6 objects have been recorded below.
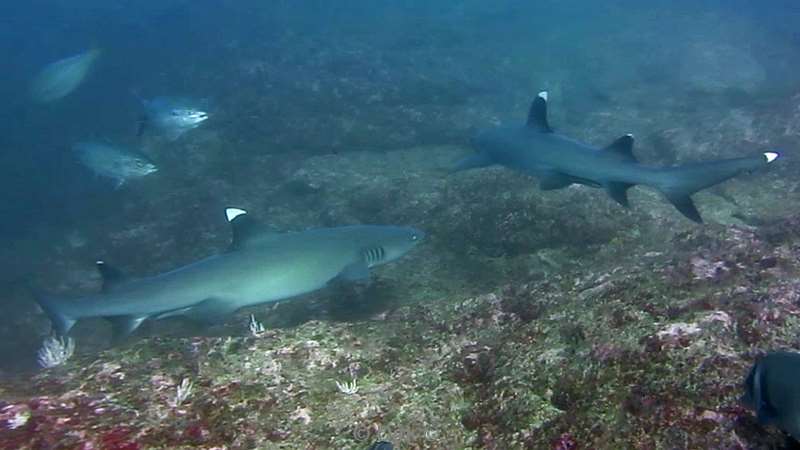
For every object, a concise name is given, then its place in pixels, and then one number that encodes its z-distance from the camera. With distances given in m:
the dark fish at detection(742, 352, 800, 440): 2.31
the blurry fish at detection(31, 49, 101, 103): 14.10
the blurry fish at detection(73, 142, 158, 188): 9.88
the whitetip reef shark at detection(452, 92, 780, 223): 5.36
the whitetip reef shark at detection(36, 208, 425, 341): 5.61
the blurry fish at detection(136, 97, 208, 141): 9.94
